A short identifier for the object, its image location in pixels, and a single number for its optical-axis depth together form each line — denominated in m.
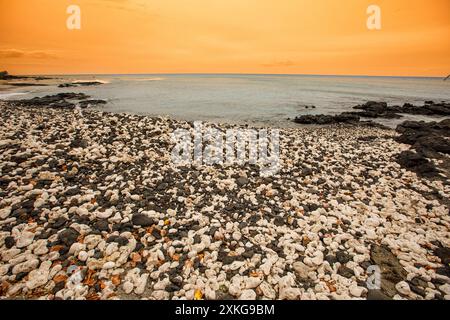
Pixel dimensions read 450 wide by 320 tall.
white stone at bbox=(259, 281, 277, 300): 4.05
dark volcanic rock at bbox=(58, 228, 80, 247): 4.81
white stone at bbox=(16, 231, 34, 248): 4.66
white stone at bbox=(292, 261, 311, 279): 4.50
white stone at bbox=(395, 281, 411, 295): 4.22
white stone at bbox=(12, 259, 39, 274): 4.12
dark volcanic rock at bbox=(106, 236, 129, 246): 4.95
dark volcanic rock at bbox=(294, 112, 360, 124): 21.69
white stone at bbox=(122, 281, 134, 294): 4.00
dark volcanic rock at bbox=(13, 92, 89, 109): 22.52
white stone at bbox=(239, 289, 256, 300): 4.01
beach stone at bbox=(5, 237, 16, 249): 4.62
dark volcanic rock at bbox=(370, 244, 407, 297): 4.38
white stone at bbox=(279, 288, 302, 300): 4.02
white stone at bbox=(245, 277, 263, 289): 4.19
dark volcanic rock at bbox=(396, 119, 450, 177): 9.73
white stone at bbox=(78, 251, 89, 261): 4.46
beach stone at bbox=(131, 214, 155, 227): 5.52
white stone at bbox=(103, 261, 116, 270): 4.35
